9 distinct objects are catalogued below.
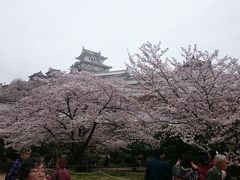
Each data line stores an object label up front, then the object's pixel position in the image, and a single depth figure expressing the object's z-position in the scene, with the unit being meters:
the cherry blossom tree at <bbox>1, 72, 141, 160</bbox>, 12.07
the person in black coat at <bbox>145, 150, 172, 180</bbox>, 4.03
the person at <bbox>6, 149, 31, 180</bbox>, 3.62
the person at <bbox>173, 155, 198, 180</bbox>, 3.99
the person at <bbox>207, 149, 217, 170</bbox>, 3.94
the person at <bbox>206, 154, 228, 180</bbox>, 3.13
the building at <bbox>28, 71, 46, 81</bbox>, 31.17
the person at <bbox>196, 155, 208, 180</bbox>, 3.90
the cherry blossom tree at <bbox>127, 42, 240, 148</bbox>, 8.41
